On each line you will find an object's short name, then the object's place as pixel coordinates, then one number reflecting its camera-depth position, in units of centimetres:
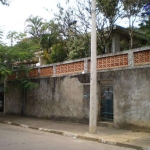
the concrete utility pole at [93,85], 961
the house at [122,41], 1897
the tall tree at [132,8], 1542
